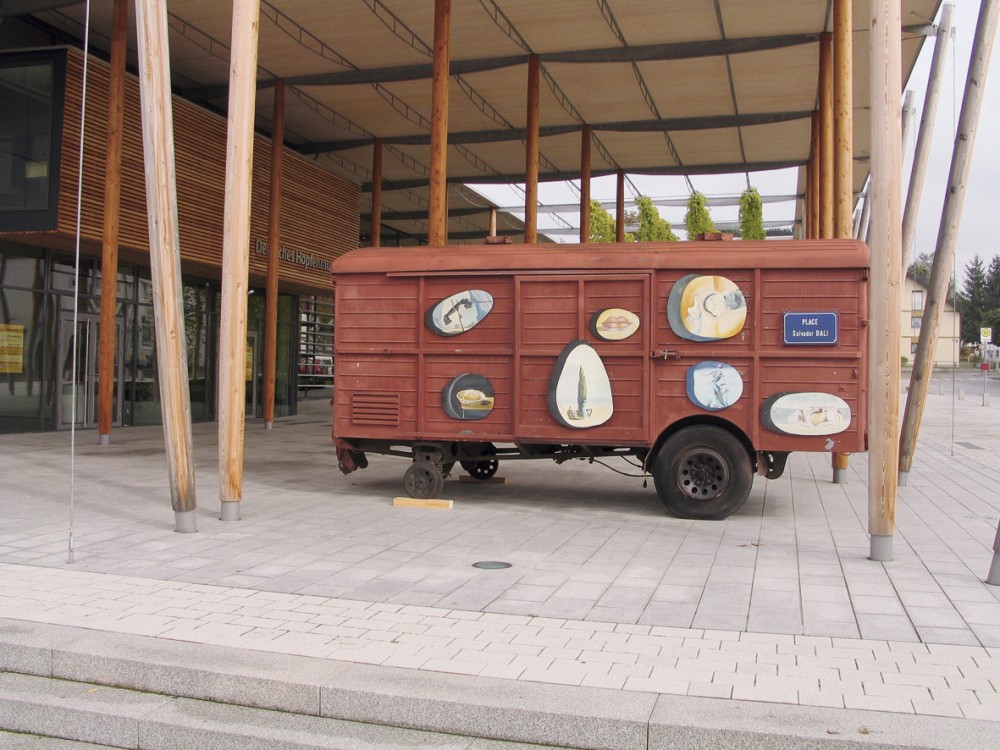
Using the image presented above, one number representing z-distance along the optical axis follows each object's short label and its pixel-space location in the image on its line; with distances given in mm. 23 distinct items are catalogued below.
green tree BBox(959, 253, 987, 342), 112312
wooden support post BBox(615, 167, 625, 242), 29714
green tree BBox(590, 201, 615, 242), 28250
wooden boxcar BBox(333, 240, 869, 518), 9484
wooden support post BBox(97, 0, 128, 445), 16906
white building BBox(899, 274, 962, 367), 48312
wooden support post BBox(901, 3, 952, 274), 14570
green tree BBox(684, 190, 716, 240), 27734
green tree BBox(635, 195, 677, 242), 28156
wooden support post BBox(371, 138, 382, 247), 26203
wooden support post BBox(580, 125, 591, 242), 24797
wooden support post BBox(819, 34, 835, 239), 16453
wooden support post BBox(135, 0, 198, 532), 8398
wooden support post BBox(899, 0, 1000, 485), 11523
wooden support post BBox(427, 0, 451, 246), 15688
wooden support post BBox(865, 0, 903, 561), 7359
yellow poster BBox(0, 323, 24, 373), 18125
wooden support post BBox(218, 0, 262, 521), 8938
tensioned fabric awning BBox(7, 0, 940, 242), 17641
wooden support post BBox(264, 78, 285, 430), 22203
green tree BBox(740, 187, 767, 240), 27609
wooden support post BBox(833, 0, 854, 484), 12477
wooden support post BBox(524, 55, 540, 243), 19750
